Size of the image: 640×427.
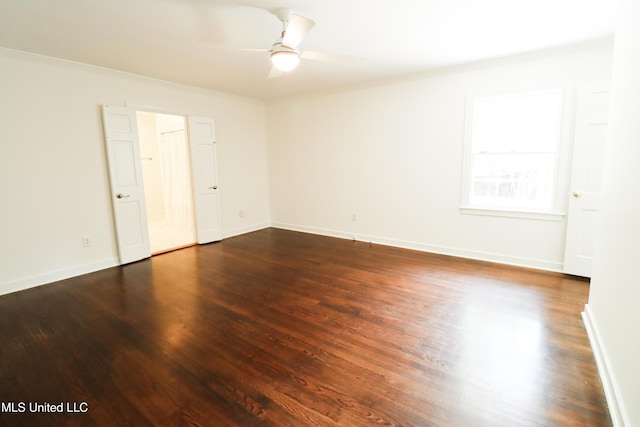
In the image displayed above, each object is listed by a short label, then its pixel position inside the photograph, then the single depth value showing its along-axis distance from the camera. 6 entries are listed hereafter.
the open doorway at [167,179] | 5.43
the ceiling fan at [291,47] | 2.18
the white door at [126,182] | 3.90
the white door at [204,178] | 4.87
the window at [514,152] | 3.48
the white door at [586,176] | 3.07
